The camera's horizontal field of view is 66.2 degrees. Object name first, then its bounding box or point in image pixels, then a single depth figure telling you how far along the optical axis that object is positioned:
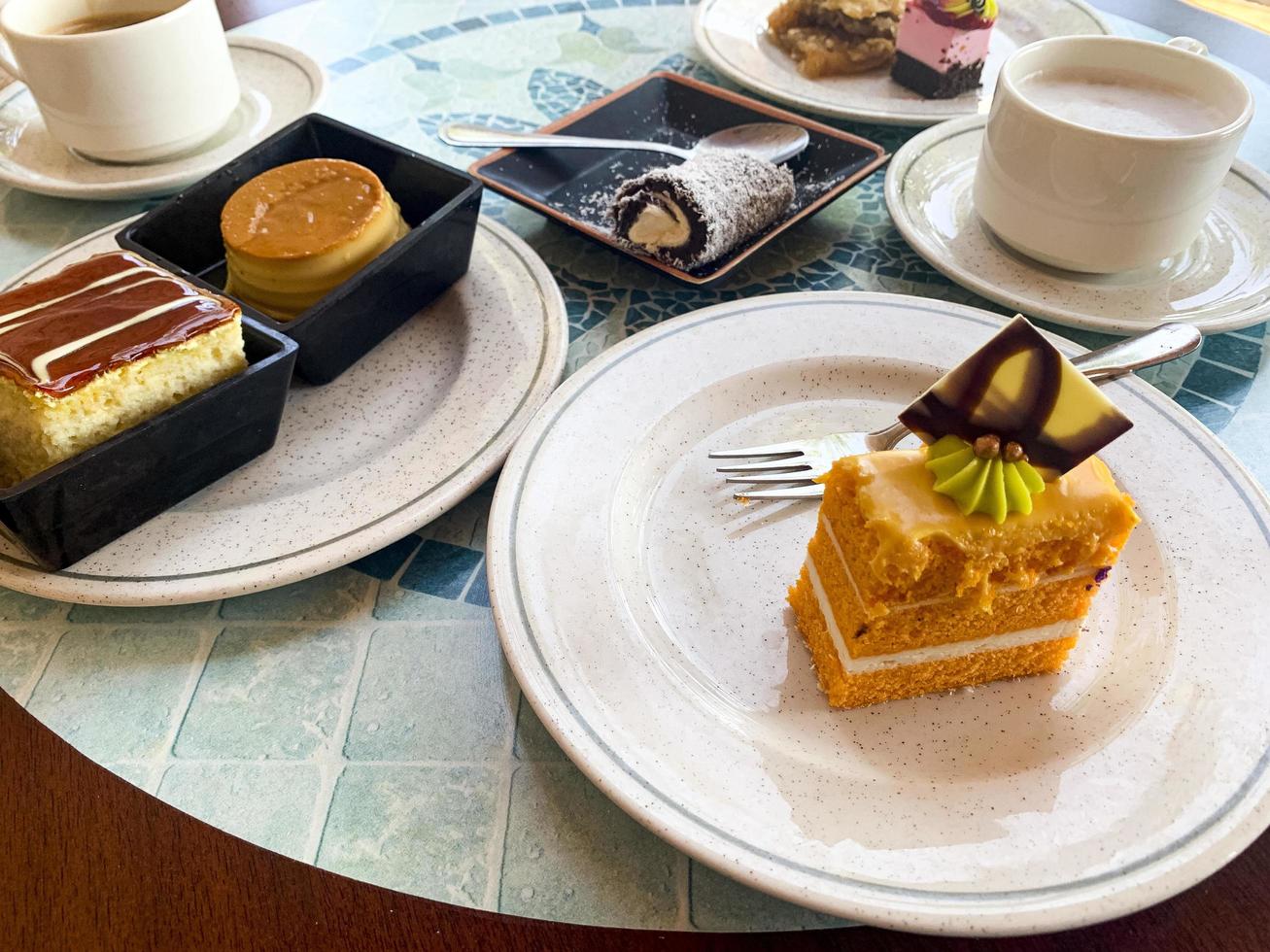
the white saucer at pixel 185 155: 0.41
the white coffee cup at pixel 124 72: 0.37
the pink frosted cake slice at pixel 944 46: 0.44
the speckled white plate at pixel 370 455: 0.27
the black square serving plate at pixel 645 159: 0.39
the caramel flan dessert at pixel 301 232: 0.33
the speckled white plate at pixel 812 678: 0.21
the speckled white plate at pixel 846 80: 0.45
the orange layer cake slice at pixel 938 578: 0.23
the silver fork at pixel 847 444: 0.29
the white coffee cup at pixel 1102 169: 0.32
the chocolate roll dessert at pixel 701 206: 0.35
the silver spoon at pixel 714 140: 0.42
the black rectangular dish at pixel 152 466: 0.26
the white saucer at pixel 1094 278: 0.35
